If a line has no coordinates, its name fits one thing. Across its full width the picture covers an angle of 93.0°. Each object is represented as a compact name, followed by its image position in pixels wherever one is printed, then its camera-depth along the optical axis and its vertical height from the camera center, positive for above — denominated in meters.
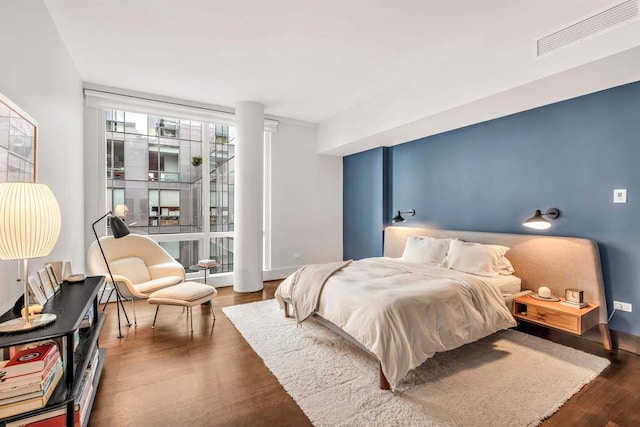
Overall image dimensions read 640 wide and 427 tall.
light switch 2.70 +0.16
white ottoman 3.11 -0.88
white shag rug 1.87 -1.24
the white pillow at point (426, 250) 3.73 -0.49
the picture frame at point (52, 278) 2.06 -0.46
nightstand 2.56 -0.91
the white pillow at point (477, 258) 3.21 -0.51
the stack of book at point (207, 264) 4.10 -0.72
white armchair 3.33 -0.66
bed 2.14 -0.71
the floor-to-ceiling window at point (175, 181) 4.48 +0.47
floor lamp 3.09 -0.18
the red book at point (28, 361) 1.36 -0.70
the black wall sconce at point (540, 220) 3.04 -0.08
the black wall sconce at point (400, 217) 4.68 -0.08
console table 1.38 -0.62
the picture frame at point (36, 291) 1.69 -0.46
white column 4.64 +0.27
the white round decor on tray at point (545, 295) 2.89 -0.79
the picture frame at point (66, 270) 2.35 -0.47
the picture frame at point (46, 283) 1.89 -0.47
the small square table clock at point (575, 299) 2.70 -0.78
